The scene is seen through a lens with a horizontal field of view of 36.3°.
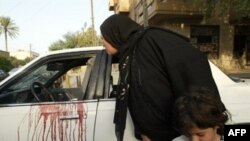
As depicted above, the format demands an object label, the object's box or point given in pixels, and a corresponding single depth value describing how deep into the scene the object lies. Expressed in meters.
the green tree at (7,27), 65.75
